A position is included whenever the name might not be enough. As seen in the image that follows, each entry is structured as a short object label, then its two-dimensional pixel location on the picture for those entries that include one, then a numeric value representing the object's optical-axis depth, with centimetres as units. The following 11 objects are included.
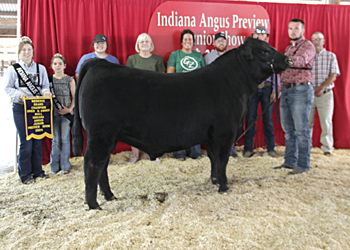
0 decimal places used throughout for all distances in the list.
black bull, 208
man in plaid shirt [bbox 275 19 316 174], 312
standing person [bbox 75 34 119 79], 368
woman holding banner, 303
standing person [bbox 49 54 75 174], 349
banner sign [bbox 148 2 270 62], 429
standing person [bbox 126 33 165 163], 382
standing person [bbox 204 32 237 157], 391
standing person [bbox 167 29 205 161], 389
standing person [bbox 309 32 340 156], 418
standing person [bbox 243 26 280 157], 404
